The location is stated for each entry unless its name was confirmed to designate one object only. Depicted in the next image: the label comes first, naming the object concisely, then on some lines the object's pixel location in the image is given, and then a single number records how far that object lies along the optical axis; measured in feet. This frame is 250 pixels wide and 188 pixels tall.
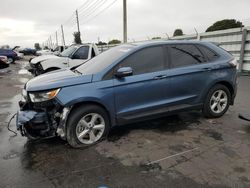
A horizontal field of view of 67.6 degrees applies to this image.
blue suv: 9.81
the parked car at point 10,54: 60.70
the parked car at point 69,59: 25.24
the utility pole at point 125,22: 51.82
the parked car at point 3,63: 37.30
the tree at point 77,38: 119.56
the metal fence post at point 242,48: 29.95
